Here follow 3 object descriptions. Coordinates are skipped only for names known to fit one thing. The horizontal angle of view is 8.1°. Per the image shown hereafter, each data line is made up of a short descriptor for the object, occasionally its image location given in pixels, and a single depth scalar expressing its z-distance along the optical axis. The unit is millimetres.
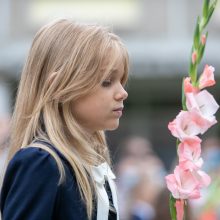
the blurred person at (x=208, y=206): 10332
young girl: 4100
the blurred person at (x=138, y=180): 13280
